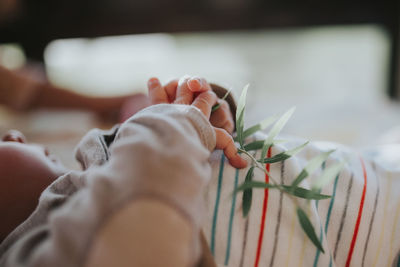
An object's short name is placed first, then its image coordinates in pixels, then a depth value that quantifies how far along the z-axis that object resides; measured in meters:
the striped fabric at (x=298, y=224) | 0.40
